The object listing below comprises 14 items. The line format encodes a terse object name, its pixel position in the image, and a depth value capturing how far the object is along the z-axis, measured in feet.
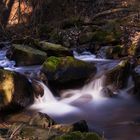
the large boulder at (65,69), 38.86
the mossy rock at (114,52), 45.75
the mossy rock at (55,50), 47.16
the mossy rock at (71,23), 58.54
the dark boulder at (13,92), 34.12
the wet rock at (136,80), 37.27
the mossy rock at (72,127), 26.27
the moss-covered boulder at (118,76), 38.60
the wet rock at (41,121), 27.73
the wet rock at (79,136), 18.20
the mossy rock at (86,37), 52.26
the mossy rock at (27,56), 44.91
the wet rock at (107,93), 37.68
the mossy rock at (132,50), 46.06
